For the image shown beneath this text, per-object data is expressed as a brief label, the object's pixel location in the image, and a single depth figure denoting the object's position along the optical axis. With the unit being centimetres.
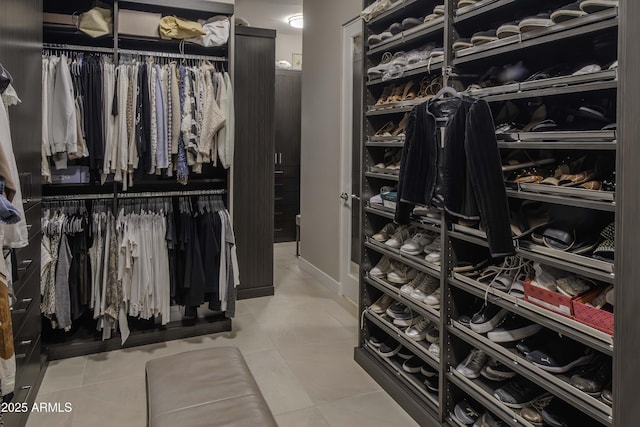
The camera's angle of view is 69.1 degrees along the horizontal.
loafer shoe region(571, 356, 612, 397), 157
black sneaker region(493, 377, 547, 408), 189
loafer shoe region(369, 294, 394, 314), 291
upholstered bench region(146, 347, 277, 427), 158
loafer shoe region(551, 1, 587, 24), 154
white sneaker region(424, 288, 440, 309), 234
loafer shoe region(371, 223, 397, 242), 287
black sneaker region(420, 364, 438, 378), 248
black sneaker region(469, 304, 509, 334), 203
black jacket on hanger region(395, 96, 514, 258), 182
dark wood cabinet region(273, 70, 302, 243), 659
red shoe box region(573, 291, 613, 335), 149
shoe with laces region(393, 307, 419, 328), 266
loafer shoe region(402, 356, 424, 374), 261
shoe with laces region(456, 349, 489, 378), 213
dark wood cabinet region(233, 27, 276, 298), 414
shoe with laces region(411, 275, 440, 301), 247
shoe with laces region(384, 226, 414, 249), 273
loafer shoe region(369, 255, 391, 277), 288
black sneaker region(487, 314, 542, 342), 193
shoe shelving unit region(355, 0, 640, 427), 143
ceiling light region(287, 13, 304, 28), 625
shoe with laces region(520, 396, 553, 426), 179
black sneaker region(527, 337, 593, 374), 170
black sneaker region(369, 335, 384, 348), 295
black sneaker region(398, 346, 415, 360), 276
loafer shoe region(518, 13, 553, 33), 167
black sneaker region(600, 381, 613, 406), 150
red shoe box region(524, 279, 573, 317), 163
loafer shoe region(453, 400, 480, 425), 215
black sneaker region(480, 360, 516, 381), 202
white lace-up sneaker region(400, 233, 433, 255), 254
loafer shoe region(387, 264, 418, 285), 270
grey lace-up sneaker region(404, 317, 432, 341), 253
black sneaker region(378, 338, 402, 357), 281
